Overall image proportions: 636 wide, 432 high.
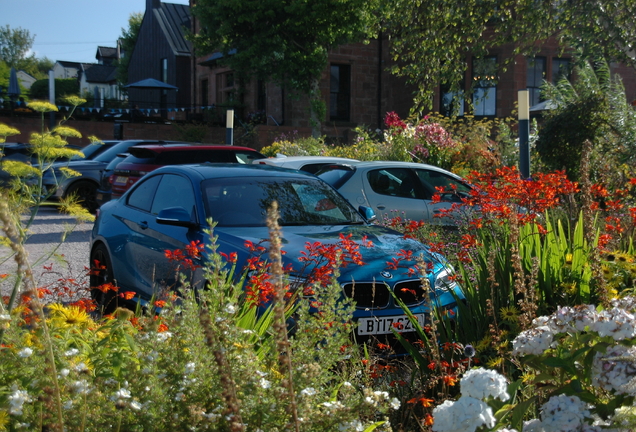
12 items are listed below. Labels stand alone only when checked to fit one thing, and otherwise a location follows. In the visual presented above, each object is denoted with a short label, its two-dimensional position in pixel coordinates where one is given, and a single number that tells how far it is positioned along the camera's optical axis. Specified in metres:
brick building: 29.42
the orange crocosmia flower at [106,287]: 4.47
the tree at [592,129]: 11.09
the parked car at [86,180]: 16.19
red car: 12.92
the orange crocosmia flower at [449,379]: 3.18
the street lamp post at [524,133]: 9.30
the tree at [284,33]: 25.52
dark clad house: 40.03
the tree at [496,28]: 11.09
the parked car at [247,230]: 4.93
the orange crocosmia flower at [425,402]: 2.97
